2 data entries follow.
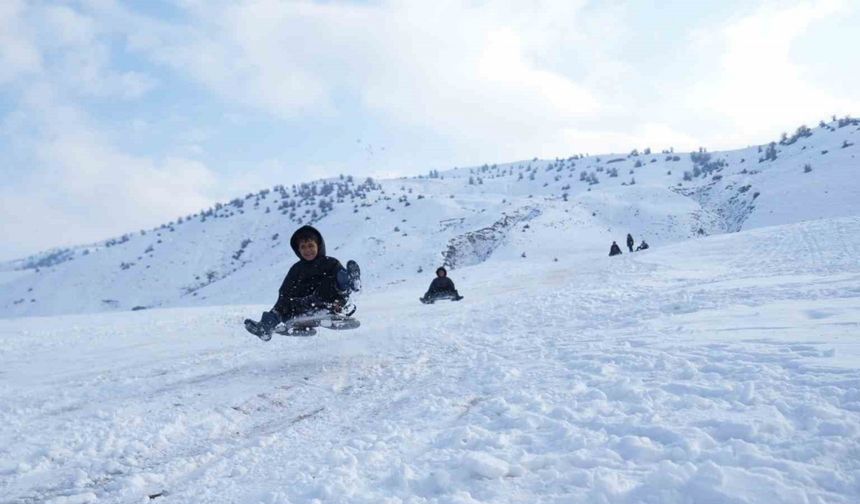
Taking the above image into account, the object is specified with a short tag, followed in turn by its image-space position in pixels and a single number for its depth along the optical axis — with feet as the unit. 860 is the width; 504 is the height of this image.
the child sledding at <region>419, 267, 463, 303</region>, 54.49
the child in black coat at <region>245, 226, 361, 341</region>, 27.04
